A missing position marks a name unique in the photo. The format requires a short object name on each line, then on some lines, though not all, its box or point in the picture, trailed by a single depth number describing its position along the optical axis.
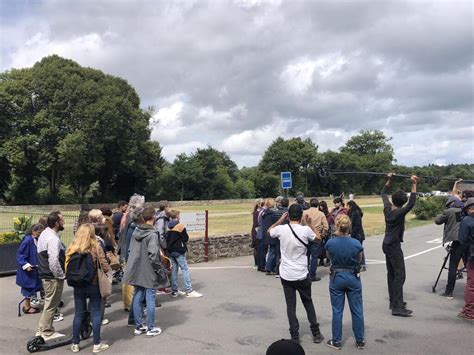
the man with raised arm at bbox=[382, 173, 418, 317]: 7.14
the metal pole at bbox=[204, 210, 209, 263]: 13.16
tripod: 8.48
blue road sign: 17.32
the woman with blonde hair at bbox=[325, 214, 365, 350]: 5.62
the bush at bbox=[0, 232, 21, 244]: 10.83
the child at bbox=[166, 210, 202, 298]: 8.46
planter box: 10.66
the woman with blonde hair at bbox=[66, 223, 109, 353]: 5.58
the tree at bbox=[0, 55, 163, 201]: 44.94
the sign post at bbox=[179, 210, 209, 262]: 13.16
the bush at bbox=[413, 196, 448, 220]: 30.94
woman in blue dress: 7.34
